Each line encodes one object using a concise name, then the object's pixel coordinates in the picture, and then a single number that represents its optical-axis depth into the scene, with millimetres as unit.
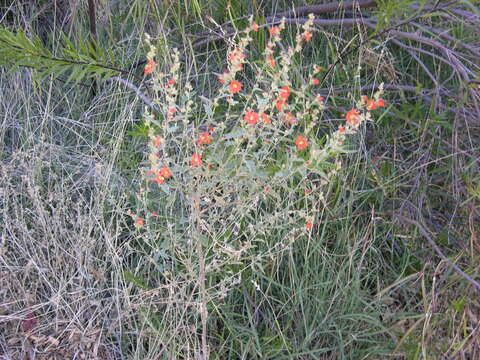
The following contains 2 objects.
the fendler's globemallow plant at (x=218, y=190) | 1663
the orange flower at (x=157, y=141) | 1594
